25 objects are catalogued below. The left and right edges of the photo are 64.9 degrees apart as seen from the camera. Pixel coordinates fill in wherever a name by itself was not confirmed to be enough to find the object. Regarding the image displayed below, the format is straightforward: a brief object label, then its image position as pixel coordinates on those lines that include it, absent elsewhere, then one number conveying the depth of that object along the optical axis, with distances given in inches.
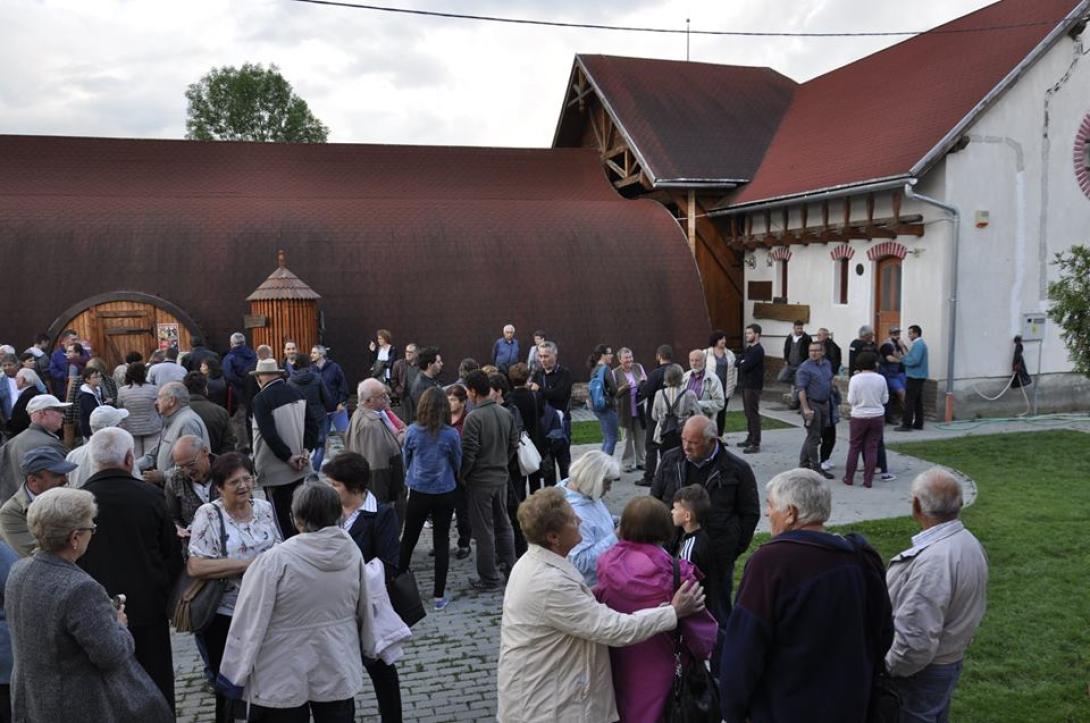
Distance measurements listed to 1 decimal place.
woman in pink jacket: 143.9
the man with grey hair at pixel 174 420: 263.4
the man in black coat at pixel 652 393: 409.7
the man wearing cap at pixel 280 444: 291.4
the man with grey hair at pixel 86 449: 221.1
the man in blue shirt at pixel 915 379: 542.9
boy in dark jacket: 182.5
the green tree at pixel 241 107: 1827.0
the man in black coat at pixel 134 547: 170.4
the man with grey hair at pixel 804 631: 124.0
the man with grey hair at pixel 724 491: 208.4
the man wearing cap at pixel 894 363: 529.3
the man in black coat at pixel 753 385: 495.8
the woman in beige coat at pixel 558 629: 136.6
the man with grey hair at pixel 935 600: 149.3
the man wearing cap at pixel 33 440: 239.1
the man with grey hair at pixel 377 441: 281.1
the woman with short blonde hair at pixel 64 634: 133.4
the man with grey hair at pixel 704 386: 389.1
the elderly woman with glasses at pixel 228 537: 175.0
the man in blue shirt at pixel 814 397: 426.9
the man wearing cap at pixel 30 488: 184.4
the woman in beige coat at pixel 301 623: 147.6
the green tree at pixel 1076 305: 315.9
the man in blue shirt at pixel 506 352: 539.8
